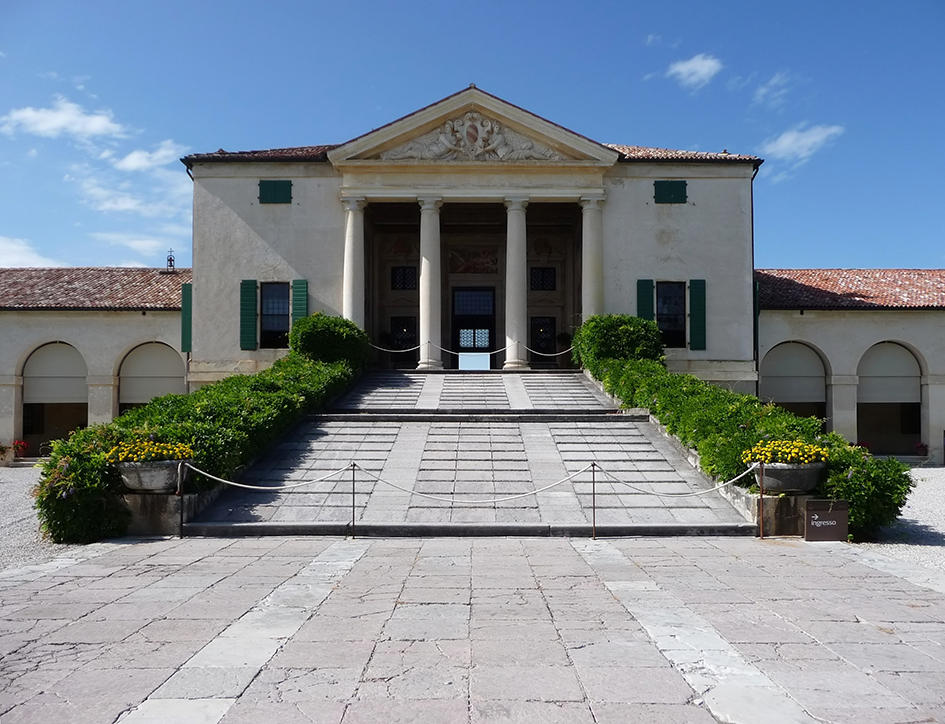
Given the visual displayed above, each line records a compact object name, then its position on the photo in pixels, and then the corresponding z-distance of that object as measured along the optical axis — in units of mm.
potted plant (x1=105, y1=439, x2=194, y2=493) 9648
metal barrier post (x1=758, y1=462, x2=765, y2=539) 9625
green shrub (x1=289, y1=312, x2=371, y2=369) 19609
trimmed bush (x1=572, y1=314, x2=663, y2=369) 20141
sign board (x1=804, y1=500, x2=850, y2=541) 9336
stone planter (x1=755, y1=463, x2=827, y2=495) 9711
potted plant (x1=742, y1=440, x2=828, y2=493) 9727
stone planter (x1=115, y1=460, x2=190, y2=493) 9641
